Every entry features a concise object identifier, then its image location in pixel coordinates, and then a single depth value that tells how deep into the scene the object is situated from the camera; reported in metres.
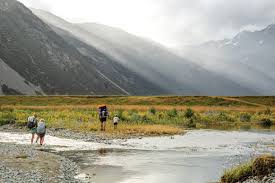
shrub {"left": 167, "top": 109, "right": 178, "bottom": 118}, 76.78
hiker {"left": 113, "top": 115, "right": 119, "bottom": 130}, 54.80
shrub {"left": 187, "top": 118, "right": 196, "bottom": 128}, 67.43
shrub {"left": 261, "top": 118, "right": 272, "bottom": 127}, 74.38
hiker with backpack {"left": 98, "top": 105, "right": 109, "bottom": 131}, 52.38
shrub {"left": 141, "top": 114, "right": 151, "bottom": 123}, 67.75
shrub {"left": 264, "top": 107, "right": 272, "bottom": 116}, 91.07
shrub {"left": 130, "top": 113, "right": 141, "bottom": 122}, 67.44
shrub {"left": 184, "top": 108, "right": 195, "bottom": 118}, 78.22
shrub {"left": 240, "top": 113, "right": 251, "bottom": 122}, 81.31
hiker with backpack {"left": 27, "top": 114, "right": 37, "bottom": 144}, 42.19
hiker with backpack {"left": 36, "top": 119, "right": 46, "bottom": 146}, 40.50
